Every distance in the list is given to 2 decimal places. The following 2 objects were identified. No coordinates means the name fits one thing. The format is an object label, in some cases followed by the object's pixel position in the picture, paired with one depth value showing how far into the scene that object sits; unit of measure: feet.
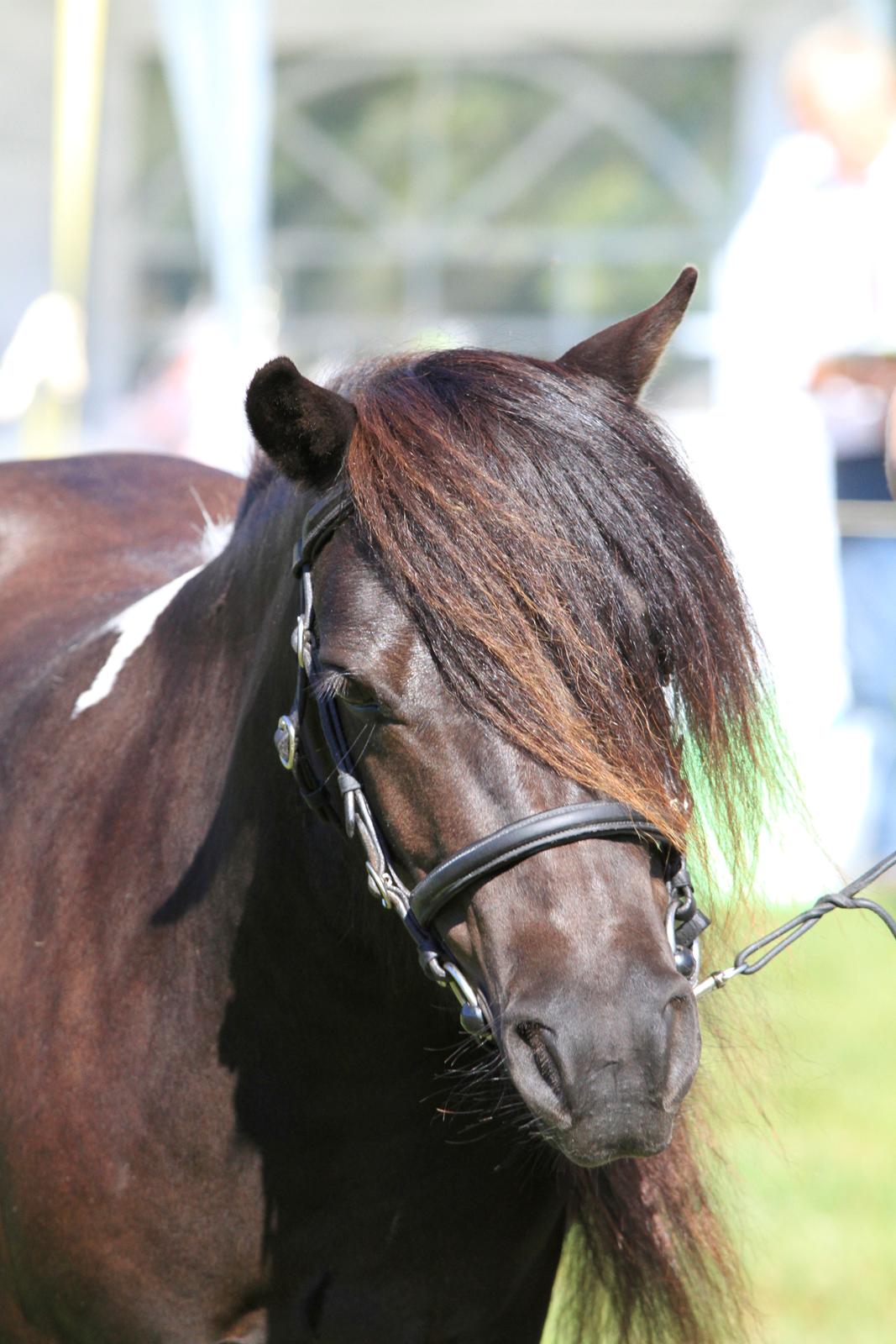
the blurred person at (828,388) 35.34
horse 16.46
